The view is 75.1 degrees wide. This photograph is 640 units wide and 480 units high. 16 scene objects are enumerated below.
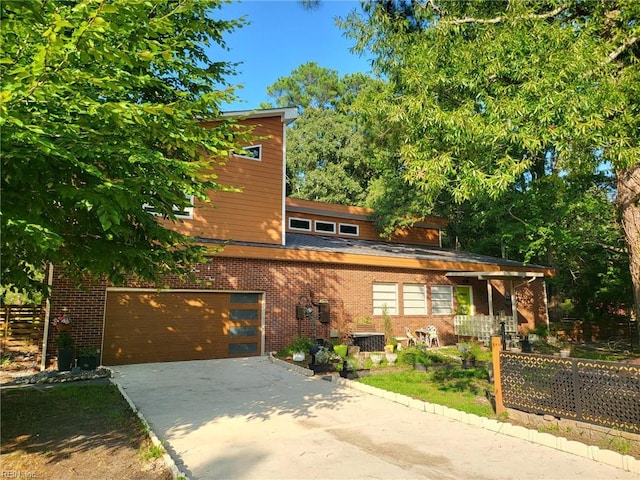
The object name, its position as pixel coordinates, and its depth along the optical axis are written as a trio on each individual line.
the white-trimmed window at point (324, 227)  19.47
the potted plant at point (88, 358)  9.70
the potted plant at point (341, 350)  11.50
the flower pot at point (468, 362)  11.17
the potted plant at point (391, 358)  11.34
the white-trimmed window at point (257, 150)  14.13
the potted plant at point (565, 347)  12.08
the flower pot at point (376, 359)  11.00
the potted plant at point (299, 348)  11.05
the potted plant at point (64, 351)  9.57
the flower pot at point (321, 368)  10.05
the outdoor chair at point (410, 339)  15.06
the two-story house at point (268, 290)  11.00
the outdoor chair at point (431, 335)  15.74
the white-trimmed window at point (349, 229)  20.34
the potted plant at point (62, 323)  9.83
